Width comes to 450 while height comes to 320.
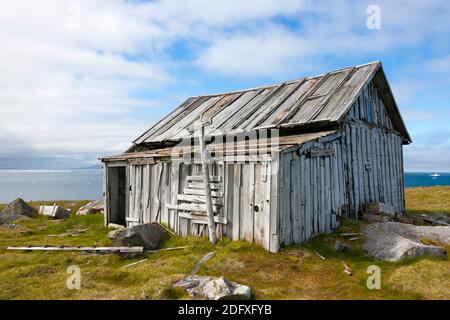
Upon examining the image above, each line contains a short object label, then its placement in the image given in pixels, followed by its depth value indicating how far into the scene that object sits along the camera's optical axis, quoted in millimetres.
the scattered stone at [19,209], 21891
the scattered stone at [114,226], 16456
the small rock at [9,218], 19938
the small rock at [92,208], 21997
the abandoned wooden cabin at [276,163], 11398
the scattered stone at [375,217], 14906
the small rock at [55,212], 22011
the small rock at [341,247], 11219
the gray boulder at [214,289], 7215
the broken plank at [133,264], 10349
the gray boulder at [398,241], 10086
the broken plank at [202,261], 9570
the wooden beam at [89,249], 11211
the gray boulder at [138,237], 11578
